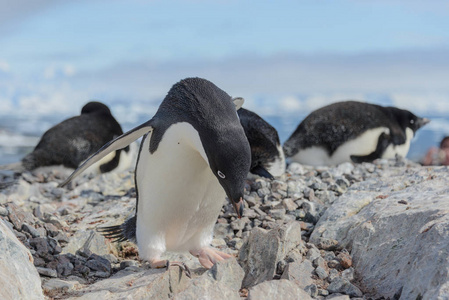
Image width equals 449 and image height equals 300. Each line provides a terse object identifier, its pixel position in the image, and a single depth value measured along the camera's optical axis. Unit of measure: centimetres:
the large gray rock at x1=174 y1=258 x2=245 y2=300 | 297
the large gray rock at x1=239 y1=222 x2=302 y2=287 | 344
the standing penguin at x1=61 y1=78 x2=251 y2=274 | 312
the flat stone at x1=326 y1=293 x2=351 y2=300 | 303
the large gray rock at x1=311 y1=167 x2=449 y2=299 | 292
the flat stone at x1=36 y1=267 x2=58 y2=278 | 356
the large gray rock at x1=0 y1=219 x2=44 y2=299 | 281
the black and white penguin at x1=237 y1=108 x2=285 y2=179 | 625
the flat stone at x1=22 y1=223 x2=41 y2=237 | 423
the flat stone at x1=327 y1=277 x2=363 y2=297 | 323
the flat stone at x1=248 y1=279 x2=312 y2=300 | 286
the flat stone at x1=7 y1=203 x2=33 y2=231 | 434
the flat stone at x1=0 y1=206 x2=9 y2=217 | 438
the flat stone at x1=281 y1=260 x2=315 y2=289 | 328
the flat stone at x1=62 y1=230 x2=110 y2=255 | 414
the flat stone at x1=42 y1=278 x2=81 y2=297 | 328
